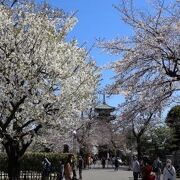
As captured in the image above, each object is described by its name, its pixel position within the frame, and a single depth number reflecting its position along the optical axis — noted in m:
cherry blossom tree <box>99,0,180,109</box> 12.80
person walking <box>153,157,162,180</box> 25.91
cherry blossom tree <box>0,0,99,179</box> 18.59
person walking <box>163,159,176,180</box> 15.30
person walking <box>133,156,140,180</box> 25.12
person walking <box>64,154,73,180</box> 14.95
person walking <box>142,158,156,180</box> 14.29
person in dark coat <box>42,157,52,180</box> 28.06
